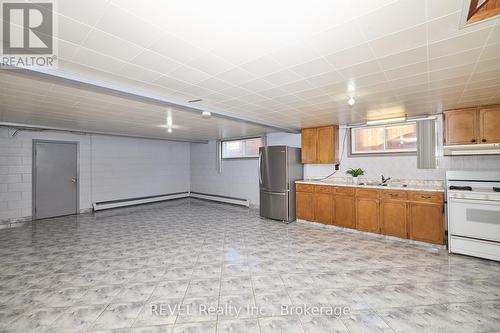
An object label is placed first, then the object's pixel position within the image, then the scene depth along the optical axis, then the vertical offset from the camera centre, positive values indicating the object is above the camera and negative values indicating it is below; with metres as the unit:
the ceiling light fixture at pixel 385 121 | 4.38 +0.93
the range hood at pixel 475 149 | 3.57 +0.29
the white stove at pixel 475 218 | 3.16 -0.78
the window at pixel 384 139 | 4.57 +0.61
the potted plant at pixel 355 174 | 4.88 -0.15
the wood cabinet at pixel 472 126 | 3.51 +0.67
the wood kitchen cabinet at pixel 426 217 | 3.66 -0.85
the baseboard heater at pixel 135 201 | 6.63 -1.05
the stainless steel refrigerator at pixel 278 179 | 5.47 -0.29
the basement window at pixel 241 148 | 7.55 +0.72
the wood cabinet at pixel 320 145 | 5.29 +0.56
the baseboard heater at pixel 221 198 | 7.38 -1.09
